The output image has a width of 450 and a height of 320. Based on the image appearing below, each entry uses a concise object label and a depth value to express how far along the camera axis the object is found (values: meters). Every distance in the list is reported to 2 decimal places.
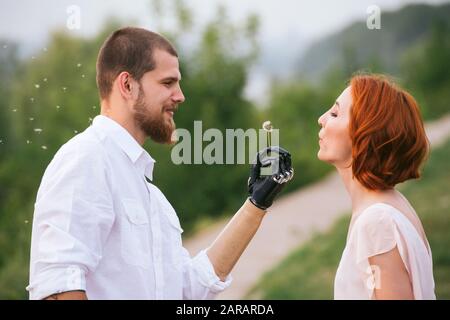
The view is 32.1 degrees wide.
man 2.13
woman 2.20
